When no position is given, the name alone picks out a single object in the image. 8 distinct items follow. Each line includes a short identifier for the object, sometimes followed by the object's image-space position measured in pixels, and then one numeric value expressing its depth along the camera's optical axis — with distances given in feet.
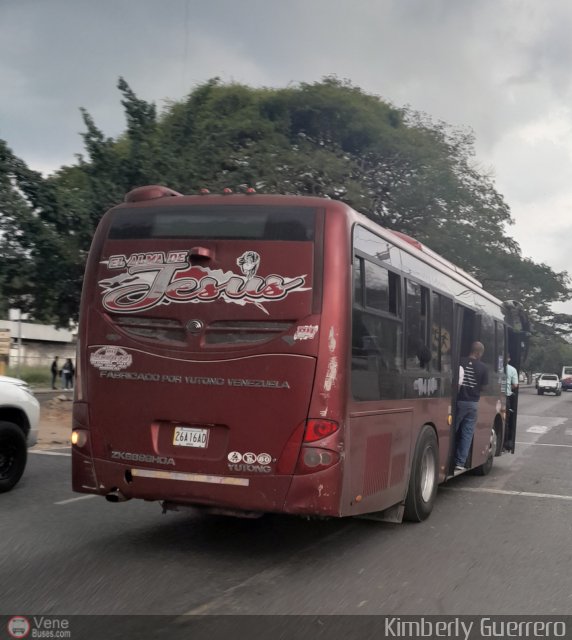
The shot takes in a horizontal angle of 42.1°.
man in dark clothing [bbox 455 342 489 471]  30.30
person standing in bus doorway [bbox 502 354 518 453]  40.29
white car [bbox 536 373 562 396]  179.22
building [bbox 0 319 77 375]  168.96
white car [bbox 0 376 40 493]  27.02
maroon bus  17.53
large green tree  56.39
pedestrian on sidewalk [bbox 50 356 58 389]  112.78
